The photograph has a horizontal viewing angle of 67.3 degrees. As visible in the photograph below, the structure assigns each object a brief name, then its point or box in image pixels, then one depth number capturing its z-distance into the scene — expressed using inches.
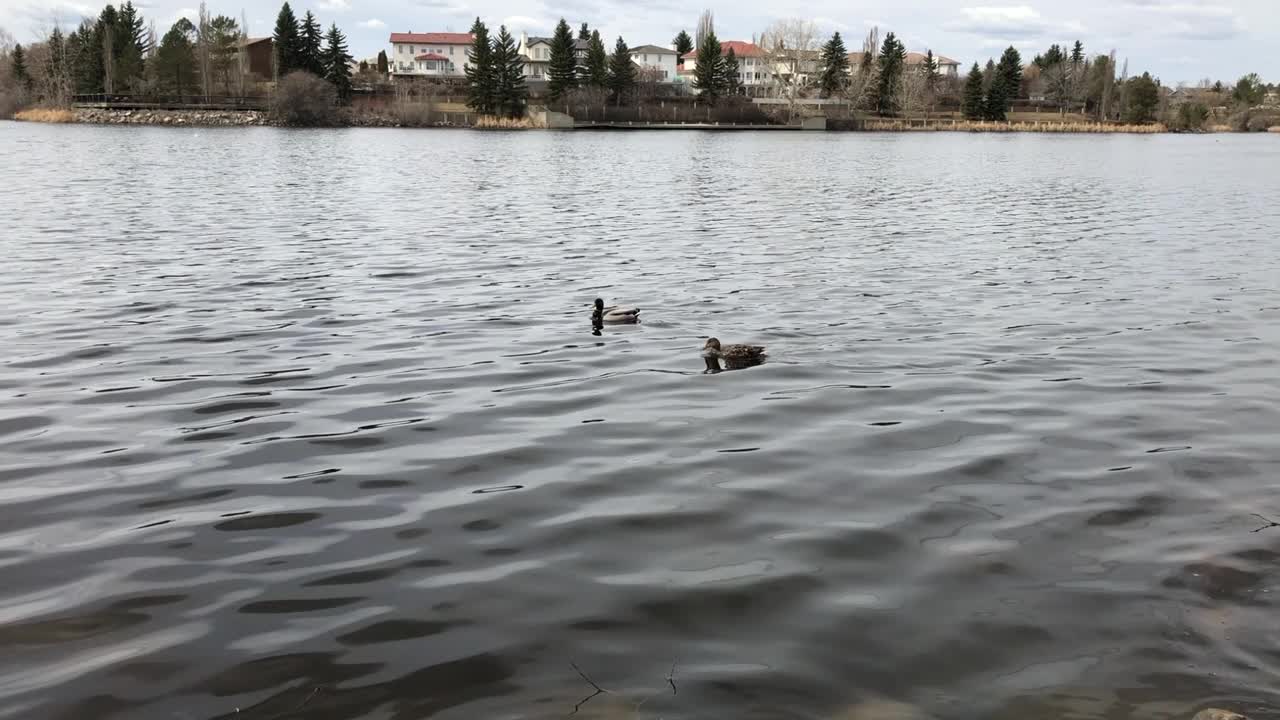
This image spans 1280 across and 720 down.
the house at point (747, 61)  6771.7
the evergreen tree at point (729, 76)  5019.7
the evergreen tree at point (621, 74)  4724.4
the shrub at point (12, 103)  4456.2
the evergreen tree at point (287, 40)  4421.8
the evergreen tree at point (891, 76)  5147.6
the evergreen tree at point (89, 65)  4429.1
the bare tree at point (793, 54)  5270.7
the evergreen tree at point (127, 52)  4411.9
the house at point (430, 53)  6284.5
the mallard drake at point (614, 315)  507.2
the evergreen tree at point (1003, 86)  5029.5
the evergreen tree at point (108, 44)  4301.2
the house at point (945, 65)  7583.7
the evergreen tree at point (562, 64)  4596.5
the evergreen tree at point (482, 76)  4284.0
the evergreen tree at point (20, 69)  4757.4
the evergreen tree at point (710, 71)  4933.6
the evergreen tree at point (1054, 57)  6473.9
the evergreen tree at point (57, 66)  4411.9
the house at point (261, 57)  5598.4
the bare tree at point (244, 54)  4611.2
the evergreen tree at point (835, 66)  5334.6
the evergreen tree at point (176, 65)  4352.9
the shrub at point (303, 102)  3959.2
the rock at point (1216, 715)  166.9
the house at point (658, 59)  6589.6
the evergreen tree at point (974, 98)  4970.5
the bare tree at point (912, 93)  5088.6
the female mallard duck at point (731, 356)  424.2
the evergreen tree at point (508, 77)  4325.8
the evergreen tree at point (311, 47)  4490.7
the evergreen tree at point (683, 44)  6825.8
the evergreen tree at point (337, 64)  4490.7
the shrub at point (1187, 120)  5251.0
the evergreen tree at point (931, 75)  5610.2
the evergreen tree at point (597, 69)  4687.5
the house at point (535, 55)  6235.2
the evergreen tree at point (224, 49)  4560.0
